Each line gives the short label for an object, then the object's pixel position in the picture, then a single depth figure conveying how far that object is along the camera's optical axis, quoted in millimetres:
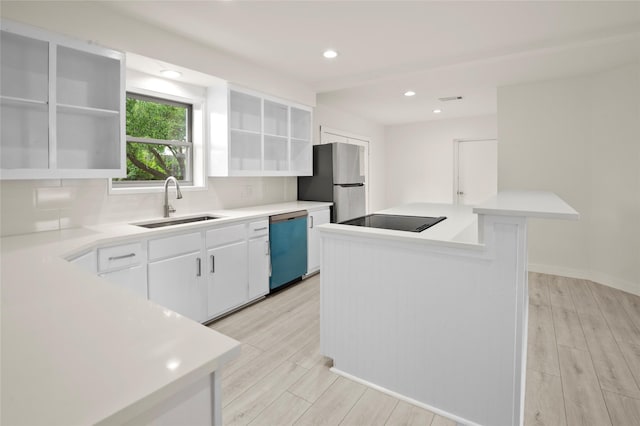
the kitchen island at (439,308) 1564
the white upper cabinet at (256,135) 3365
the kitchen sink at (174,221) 2860
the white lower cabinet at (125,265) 2107
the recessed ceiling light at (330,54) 3186
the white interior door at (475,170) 6219
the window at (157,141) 2984
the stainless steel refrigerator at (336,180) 4363
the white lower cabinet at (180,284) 2434
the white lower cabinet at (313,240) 3971
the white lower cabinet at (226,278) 2830
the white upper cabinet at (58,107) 1993
